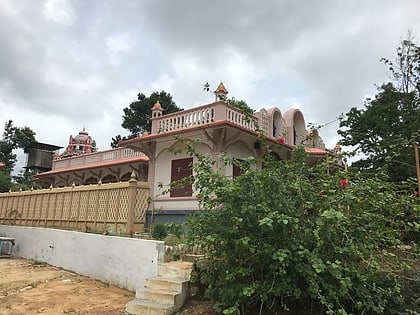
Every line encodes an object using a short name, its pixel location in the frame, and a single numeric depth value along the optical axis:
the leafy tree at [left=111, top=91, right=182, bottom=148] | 33.39
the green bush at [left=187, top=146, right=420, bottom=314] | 4.04
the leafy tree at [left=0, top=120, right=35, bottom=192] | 33.15
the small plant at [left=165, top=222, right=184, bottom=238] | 5.48
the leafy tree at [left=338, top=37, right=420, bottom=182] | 12.98
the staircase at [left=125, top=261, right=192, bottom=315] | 5.23
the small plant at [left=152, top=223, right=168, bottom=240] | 8.70
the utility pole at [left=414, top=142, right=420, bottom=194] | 6.55
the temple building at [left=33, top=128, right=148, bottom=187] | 16.53
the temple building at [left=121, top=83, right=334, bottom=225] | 11.33
